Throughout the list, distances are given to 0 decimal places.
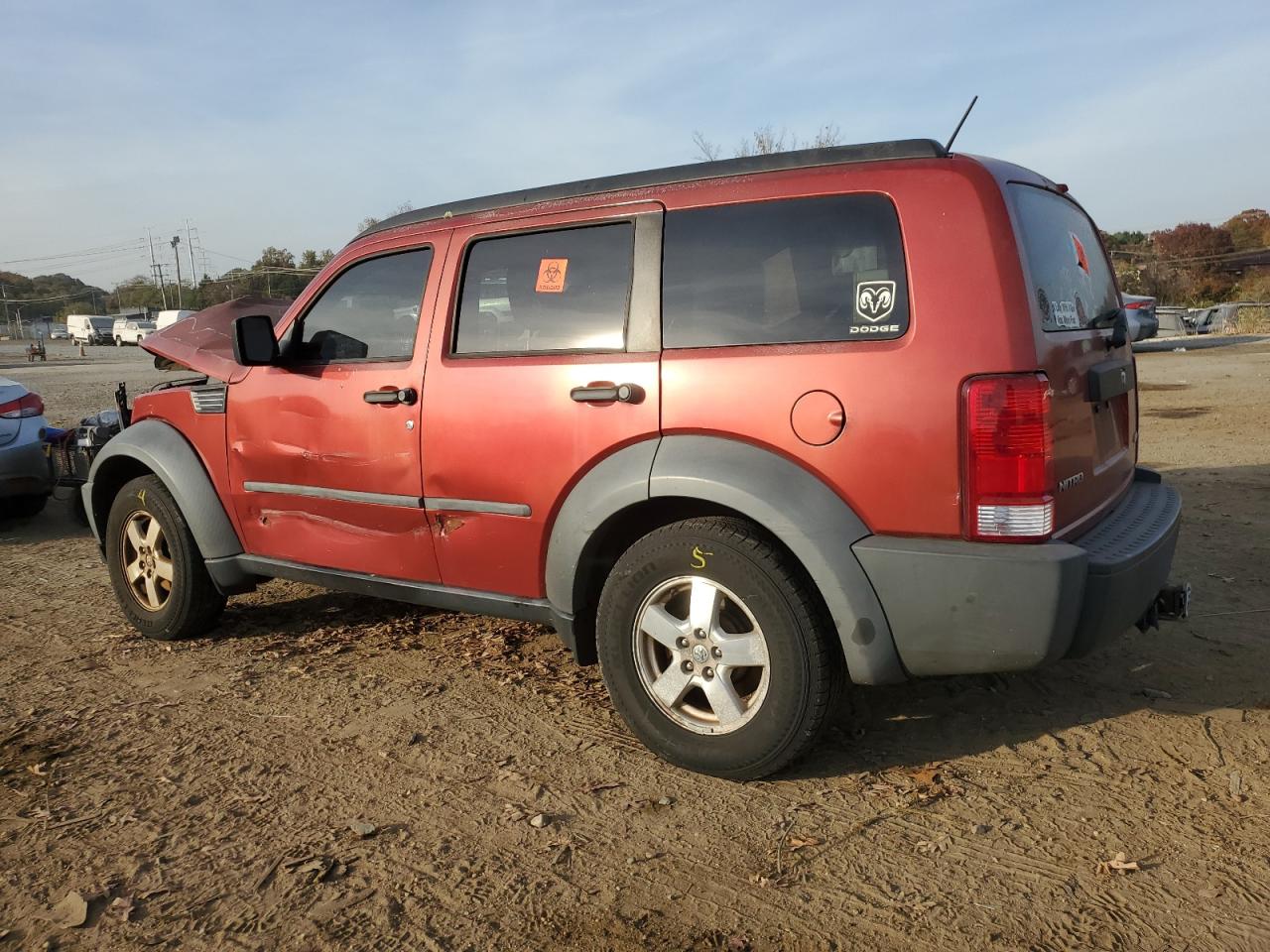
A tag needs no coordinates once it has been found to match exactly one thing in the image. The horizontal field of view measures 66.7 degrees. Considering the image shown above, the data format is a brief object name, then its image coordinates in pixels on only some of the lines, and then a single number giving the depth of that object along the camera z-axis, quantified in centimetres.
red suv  273
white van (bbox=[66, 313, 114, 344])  6053
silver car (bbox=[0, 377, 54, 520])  721
